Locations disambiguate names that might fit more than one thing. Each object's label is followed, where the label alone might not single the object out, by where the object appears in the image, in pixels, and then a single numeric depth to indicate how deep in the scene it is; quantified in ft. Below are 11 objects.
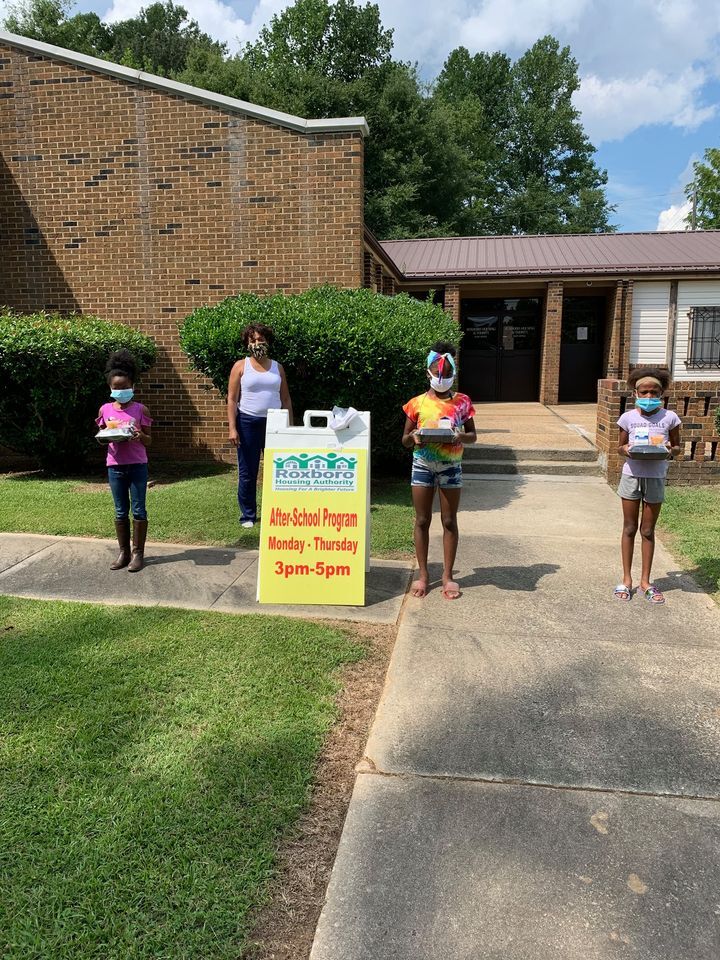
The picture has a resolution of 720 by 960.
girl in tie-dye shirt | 14.49
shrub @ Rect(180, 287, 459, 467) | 22.03
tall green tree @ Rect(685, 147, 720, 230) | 114.11
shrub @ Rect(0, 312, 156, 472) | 25.44
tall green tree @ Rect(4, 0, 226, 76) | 117.91
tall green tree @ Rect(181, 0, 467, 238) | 97.50
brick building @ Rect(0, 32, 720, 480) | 28.73
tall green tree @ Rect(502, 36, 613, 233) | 138.51
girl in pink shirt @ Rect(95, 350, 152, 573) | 15.98
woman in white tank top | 19.57
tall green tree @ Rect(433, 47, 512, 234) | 130.00
